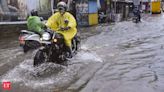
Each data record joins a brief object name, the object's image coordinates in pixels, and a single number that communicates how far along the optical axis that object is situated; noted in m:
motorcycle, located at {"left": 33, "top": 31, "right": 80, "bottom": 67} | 6.03
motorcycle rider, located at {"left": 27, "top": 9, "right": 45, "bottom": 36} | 8.43
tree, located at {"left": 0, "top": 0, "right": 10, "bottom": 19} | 13.70
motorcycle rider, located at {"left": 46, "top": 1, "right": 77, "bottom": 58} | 6.54
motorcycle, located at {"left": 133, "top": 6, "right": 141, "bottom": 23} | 21.32
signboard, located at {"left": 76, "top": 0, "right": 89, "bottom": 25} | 18.84
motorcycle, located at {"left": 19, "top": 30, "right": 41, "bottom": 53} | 7.64
